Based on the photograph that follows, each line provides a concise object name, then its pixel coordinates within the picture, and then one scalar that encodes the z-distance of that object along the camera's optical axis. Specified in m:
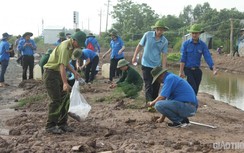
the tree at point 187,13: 64.38
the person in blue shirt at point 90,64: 11.71
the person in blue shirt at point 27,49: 12.08
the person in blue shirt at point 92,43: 13.94
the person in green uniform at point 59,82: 5.62
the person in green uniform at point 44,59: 10.17
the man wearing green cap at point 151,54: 7.51
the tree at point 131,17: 48.94
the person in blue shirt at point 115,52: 12.39
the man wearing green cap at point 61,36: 12.30
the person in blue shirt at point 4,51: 11.79
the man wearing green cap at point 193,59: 7.38
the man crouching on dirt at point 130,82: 8.56
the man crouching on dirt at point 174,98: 5.93
